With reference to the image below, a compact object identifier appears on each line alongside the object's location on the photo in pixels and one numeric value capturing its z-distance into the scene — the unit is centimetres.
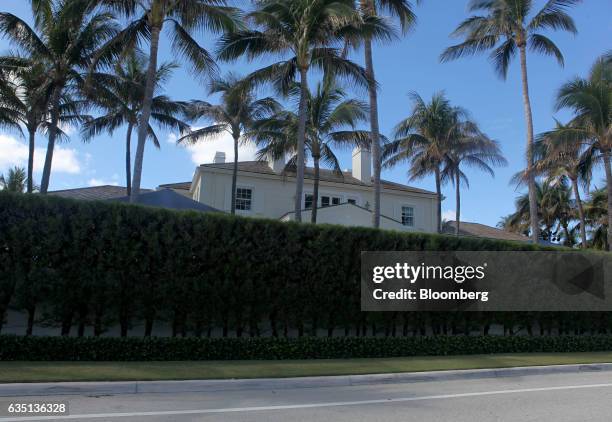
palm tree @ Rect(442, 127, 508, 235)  3172
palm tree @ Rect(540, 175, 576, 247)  5234
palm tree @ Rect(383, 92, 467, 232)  3039
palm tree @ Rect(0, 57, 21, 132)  2174
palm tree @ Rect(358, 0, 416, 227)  1916
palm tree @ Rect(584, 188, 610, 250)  4656
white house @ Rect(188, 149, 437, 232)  2933
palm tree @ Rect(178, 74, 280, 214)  2730
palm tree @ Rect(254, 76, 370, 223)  2491
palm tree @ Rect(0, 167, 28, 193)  4212
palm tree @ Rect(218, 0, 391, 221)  1736
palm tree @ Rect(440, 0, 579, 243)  2294
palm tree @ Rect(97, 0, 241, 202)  1602
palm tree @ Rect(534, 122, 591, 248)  2269
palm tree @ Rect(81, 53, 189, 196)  2089
